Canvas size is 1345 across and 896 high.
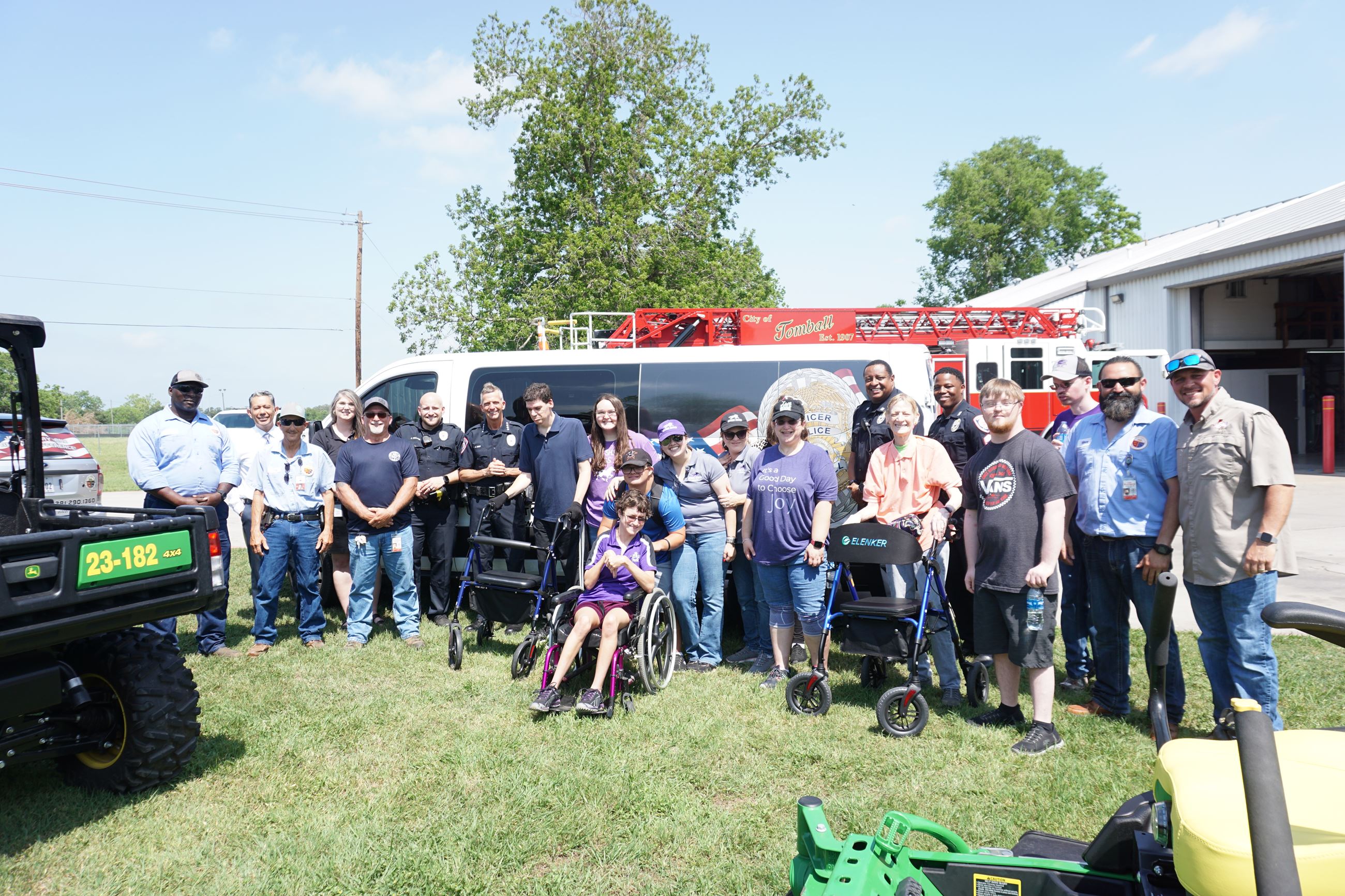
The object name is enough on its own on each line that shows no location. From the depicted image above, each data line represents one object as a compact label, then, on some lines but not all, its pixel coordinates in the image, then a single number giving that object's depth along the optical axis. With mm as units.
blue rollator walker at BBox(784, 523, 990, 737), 4484
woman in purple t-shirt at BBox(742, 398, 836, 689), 5180
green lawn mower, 1370
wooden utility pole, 28656
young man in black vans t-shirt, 4184
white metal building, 21781
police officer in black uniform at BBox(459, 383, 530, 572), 6730
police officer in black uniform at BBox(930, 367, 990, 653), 5602
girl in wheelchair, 4887
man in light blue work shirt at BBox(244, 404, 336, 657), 6191
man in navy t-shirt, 6254
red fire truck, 10188
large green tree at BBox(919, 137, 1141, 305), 46719
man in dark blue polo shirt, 6250
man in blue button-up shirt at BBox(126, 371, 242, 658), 5734
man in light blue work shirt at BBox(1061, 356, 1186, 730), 4473
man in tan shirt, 3871
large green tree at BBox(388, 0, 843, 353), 20734
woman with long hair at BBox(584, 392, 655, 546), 6059
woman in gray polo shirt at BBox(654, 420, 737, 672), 5734
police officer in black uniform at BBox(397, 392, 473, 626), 6801
